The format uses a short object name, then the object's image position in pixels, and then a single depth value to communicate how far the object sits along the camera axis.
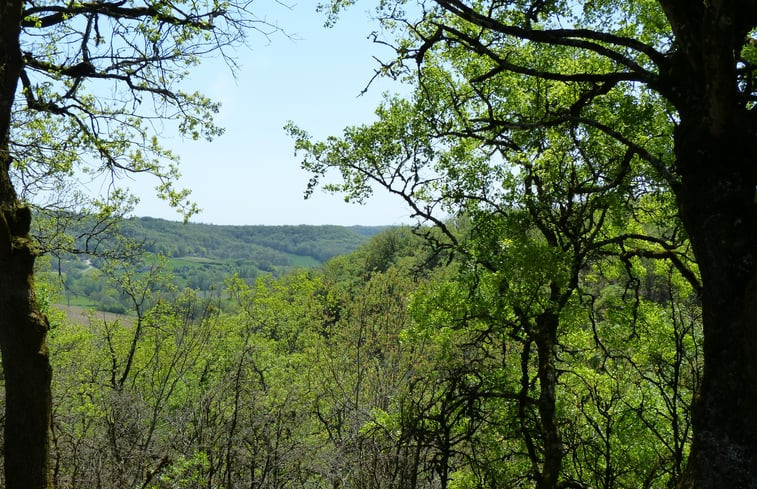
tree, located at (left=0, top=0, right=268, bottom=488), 4.44
